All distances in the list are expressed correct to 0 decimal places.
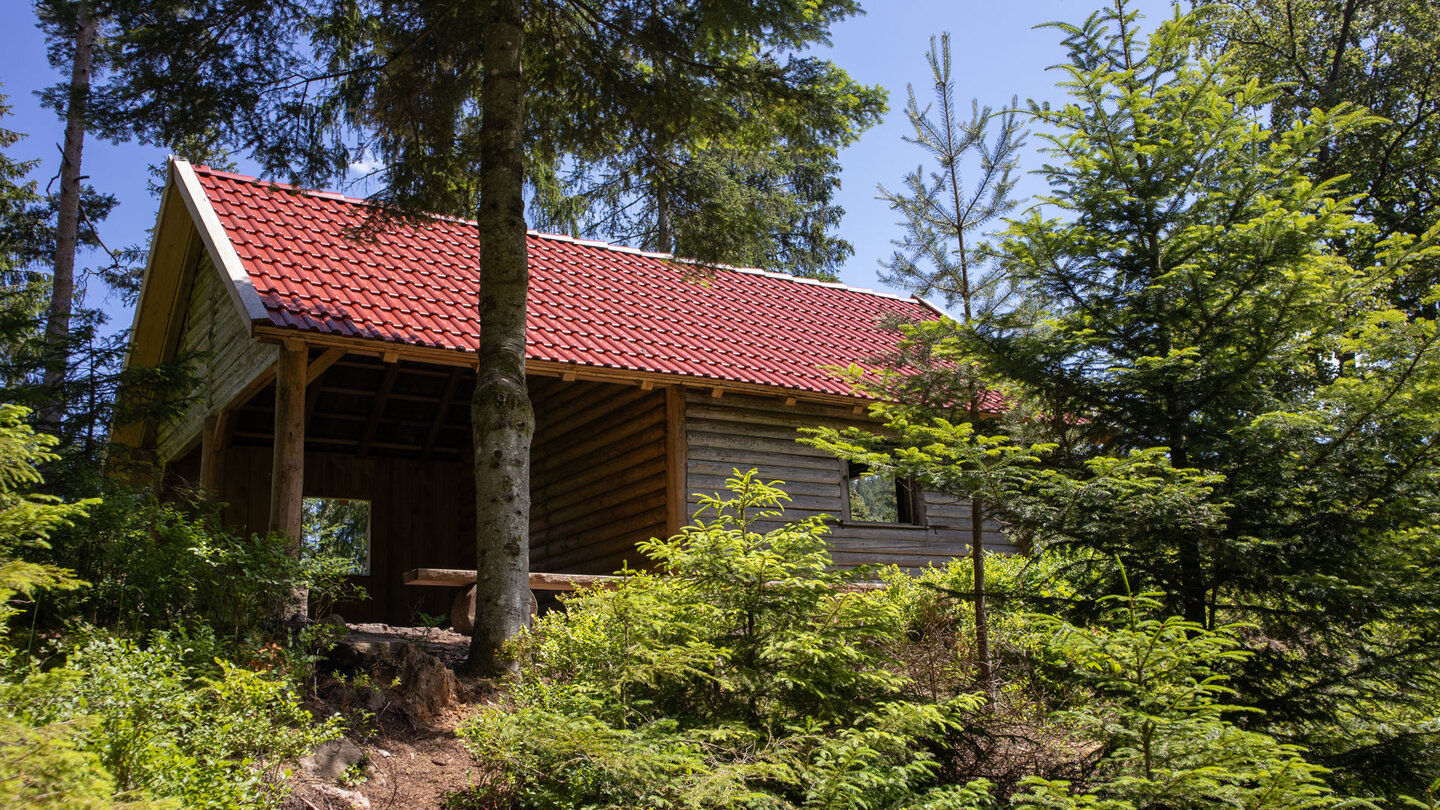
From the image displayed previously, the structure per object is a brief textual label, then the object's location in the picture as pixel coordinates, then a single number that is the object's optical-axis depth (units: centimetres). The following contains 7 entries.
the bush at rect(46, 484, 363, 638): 548
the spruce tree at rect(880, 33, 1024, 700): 696
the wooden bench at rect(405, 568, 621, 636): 795
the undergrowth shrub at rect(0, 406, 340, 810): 290
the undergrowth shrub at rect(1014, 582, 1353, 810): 365
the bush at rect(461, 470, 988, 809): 428
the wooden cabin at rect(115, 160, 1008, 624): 975
